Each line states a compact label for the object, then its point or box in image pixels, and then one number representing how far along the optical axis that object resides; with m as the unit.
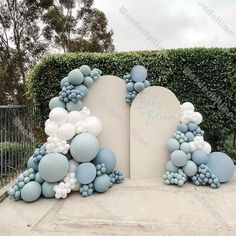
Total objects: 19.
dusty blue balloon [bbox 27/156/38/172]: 3.68
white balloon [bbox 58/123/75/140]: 3.69
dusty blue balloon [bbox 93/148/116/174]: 3.85
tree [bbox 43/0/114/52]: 13.78
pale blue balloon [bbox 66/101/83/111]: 3.98
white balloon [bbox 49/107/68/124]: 3.73
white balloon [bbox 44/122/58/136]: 3.72
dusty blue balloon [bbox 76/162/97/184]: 3.59
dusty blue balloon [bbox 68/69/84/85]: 3.99
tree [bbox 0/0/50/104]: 13.02
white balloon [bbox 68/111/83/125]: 3.86
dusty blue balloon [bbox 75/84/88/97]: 4.05
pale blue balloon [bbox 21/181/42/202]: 3.35
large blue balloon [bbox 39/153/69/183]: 3.44
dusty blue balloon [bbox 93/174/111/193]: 3.65
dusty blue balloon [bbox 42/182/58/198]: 3.49
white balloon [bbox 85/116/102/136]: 3.93
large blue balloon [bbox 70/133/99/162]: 3.64
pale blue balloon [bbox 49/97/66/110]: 4.01
